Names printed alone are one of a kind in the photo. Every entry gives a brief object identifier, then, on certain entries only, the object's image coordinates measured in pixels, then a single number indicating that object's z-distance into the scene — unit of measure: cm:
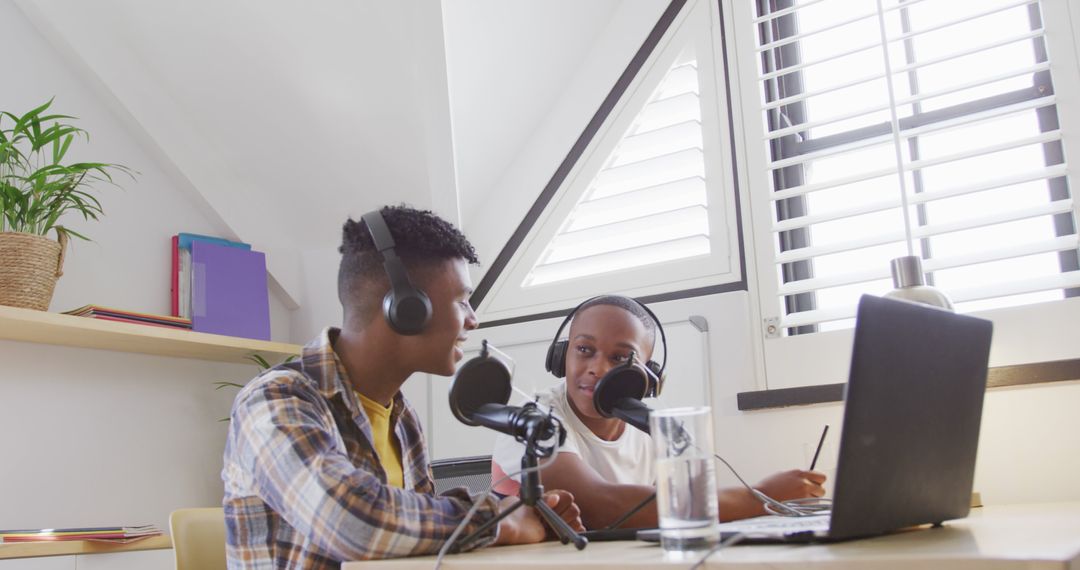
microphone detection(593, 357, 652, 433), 113
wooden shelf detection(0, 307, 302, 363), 237
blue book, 303
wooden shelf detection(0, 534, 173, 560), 208
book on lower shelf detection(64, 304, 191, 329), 254
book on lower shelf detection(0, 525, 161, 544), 212
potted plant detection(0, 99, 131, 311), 234
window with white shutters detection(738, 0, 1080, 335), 236
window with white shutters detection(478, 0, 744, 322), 279
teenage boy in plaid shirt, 99
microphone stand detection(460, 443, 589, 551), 97
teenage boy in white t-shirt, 147
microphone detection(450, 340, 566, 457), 102
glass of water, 78
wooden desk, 61
